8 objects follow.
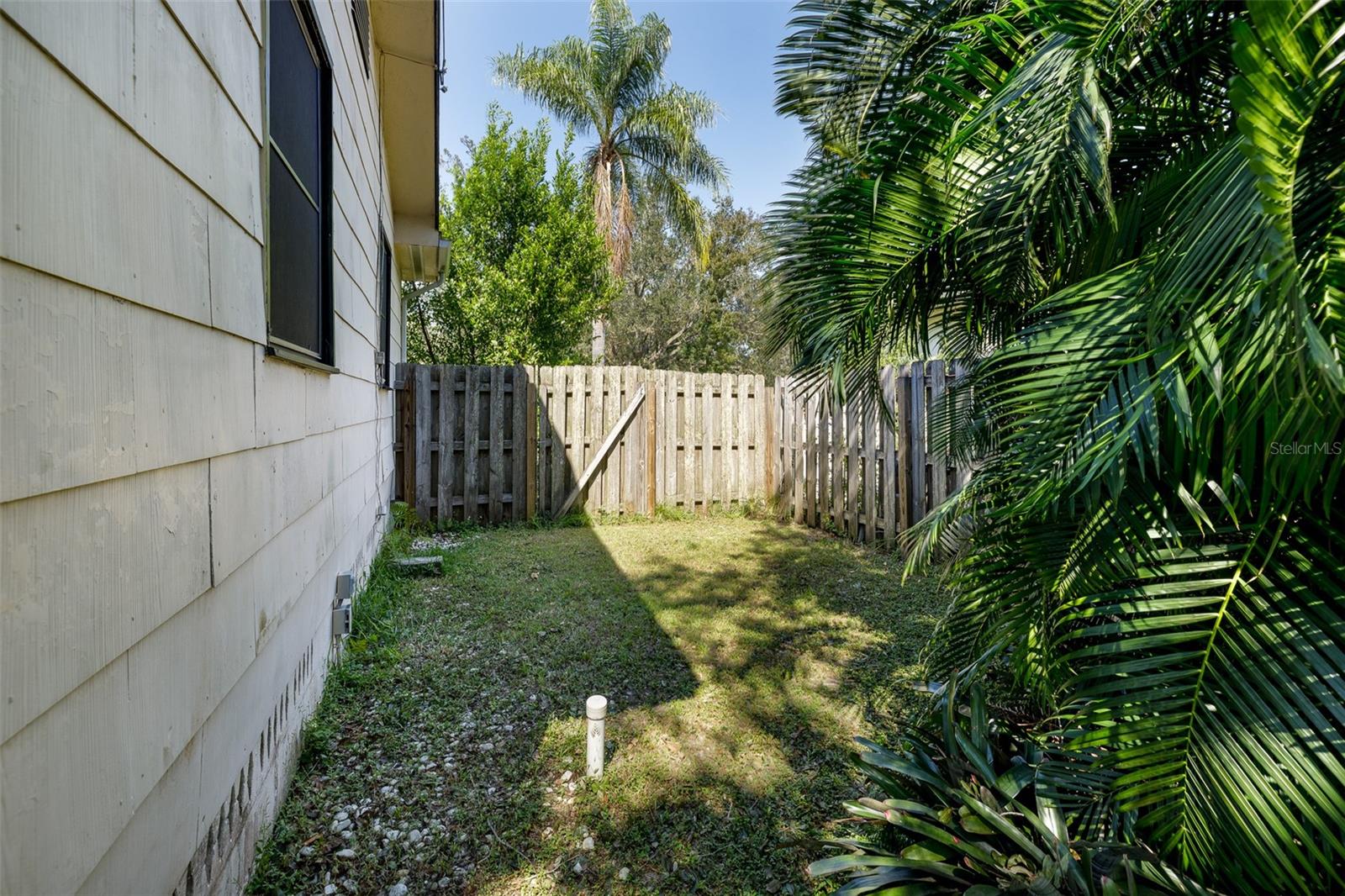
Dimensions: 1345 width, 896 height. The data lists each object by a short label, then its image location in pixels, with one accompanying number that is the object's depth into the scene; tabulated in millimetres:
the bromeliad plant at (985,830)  1338
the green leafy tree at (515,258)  11023
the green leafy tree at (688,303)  19078
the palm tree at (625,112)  13297
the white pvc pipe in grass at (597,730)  2273
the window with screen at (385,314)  5254
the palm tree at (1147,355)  988
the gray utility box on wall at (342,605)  3000
